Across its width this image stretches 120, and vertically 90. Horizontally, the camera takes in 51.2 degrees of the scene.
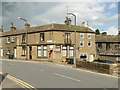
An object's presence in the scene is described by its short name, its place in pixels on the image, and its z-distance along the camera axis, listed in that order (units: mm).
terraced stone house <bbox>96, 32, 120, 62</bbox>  37344
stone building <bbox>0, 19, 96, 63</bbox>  29297
